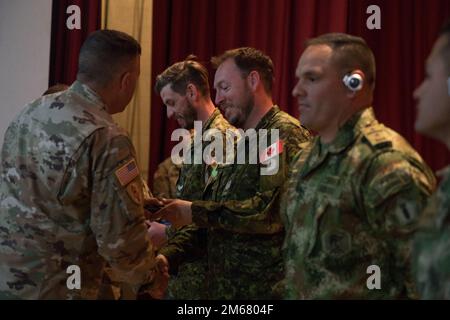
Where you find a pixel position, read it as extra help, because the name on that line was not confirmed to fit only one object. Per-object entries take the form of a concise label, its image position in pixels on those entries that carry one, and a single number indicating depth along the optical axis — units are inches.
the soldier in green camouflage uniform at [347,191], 71.9
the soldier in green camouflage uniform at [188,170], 119.3
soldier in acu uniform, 85.7
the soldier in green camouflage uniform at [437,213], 55.9
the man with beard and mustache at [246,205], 103.7
